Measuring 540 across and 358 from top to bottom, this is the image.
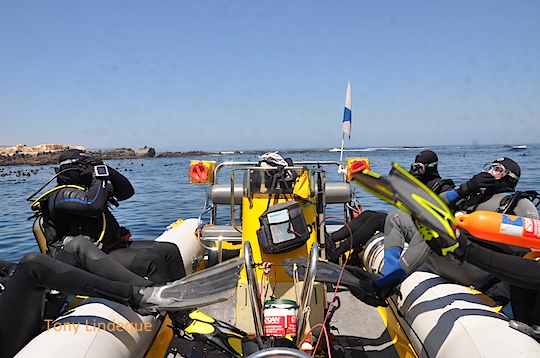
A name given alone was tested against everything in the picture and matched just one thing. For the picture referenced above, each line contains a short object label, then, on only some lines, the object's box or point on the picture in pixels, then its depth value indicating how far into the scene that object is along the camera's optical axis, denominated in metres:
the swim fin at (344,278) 2.72
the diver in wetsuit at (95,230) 2.88
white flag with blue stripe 5.39
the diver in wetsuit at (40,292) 2.38
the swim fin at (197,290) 2.51
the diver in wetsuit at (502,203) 2.68
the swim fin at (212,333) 2.70
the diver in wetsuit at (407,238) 2.83
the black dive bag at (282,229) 3.01
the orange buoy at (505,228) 2.30
